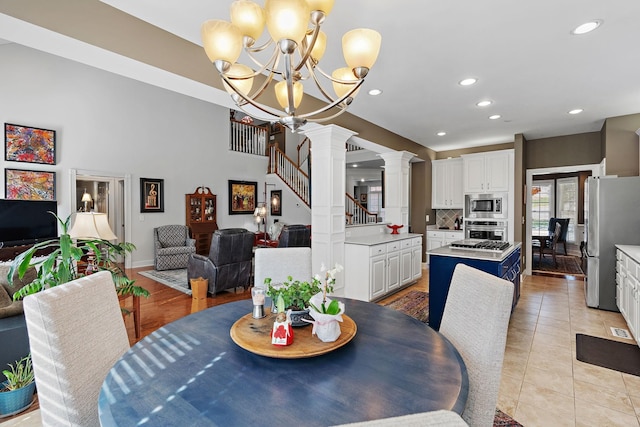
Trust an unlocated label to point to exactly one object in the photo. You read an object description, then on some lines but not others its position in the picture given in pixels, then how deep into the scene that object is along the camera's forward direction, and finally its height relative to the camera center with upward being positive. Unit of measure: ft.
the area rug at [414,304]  12.64 -4.22
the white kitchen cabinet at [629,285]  9.54 -2.59
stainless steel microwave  18.51 +0.33
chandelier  4.29 +2.71
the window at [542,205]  28.55 +0.58
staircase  26.86 +5.02
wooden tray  3.84 -1.76
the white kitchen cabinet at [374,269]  13.62 -2.72
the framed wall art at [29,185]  16.65 +1.53
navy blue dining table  2.84 -1.86
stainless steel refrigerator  12.40 -0.67
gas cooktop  11.17 -1.33
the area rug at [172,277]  16.56 -4.05
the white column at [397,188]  18.67 +1.42
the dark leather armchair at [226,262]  14.89 -2.55
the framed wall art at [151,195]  22.61 +1.26
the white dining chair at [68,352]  3.30 -1.63
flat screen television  14.96 -0.52
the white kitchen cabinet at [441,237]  20.53 -1.75
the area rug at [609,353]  8.62 -4.33
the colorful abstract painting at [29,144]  16.66 +3.79
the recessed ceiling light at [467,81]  10.44 +4.50
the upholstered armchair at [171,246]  20.92 -2.56
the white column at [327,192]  13.01 +0.81
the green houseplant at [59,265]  6.19 -1.11
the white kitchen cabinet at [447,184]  21.15 +1.88
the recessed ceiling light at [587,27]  7.22 +4.44
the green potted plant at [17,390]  6.44 -3.82
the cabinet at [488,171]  18.34 +2.47
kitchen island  10.08 -1.86
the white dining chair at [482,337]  3.82 -1.71
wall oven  18.31 -1.14
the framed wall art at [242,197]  28.19 +1.37
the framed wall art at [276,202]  30.40 +0.88
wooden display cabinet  25.16 -0.39
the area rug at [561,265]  20.64 -3.99
